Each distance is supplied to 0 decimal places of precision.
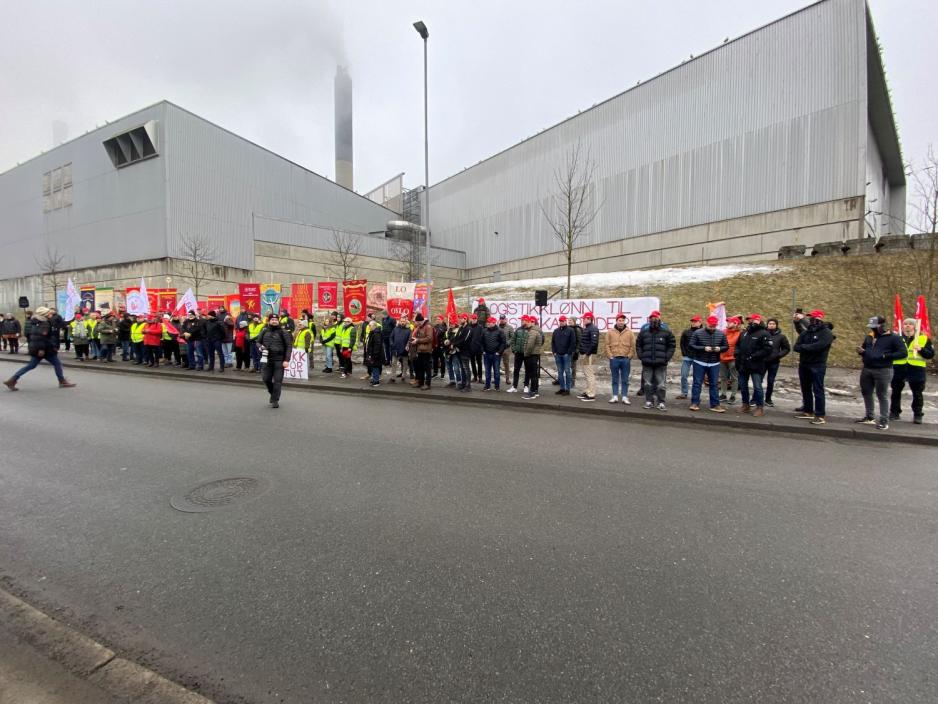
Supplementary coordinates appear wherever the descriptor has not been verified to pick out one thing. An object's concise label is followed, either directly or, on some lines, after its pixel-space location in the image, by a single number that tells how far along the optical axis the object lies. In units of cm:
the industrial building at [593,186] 2400
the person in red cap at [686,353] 932
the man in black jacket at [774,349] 821
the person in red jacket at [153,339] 1513
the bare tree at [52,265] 3659
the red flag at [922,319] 789
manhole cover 407
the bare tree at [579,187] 3406
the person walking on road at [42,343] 1086
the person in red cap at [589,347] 974
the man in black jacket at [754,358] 816
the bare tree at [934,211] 1426
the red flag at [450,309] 1427
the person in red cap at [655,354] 876
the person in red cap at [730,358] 922
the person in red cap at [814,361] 754
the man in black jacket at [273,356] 881
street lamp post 1483
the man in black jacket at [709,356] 847
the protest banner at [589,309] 1292
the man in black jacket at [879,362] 706
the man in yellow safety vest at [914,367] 747
